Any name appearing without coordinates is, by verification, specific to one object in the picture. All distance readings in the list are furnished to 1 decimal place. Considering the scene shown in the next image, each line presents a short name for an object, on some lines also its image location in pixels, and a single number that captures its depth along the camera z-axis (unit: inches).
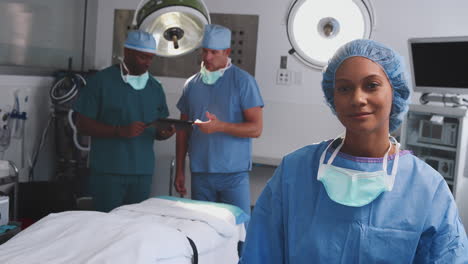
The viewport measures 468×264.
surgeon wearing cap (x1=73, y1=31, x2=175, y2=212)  105.4
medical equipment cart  118.0
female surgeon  44.8
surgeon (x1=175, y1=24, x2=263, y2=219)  105.4
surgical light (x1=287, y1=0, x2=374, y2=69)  127.1
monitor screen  116.7
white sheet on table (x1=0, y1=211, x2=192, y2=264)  63.0
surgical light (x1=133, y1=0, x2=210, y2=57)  75.2
